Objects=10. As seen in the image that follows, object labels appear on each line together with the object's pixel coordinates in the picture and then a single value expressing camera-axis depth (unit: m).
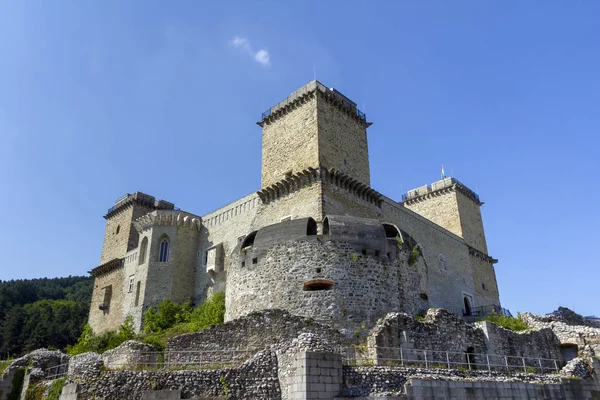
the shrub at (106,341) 27.37
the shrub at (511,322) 25.11
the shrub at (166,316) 31.79
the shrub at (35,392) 16.94
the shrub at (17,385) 18.59
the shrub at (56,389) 15.43
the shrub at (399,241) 21.66
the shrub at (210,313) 27.06
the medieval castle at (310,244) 20.22
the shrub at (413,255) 21.96
